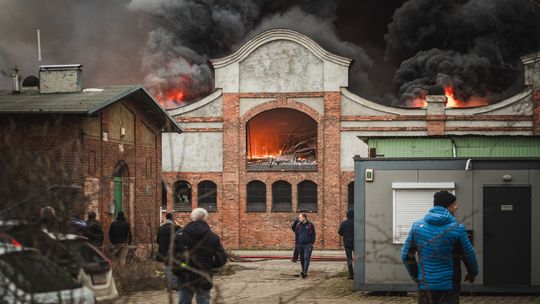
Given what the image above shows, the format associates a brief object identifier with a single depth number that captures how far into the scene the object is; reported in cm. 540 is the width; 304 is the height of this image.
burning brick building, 3791
